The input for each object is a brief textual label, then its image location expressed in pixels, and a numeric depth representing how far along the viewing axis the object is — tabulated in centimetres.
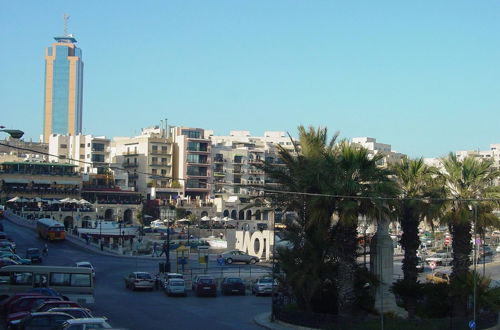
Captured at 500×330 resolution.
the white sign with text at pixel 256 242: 7244
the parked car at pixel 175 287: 4147
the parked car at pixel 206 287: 4184
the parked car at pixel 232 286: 4353
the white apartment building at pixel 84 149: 13425
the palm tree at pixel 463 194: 3306
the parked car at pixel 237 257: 6731
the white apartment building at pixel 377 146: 17151
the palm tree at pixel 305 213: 3064
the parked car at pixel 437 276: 4900
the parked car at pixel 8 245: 5871
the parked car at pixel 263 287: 4350
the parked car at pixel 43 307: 2566
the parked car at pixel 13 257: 4970
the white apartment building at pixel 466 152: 19038
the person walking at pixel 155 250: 7280
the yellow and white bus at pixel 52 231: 7444
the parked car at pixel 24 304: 2722
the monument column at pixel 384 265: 3200
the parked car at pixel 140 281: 4384
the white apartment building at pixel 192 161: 12862
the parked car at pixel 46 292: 3116
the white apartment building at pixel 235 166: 13438
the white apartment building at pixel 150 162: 12681
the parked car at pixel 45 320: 2252
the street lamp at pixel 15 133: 2791
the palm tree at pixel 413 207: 3262
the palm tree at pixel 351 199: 2975
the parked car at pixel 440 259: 7056
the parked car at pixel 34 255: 5661
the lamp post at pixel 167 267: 5200
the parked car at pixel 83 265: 4747
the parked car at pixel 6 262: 4434
